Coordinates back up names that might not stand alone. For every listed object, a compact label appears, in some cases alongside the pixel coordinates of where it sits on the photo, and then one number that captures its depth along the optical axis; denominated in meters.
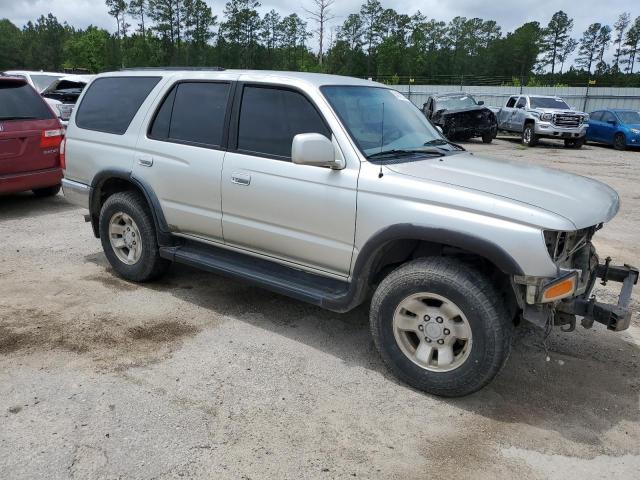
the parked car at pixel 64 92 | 13.73
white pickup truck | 20.17
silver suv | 3.28
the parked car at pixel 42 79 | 15.57
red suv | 7.55
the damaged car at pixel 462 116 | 20.20
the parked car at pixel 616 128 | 20.44
